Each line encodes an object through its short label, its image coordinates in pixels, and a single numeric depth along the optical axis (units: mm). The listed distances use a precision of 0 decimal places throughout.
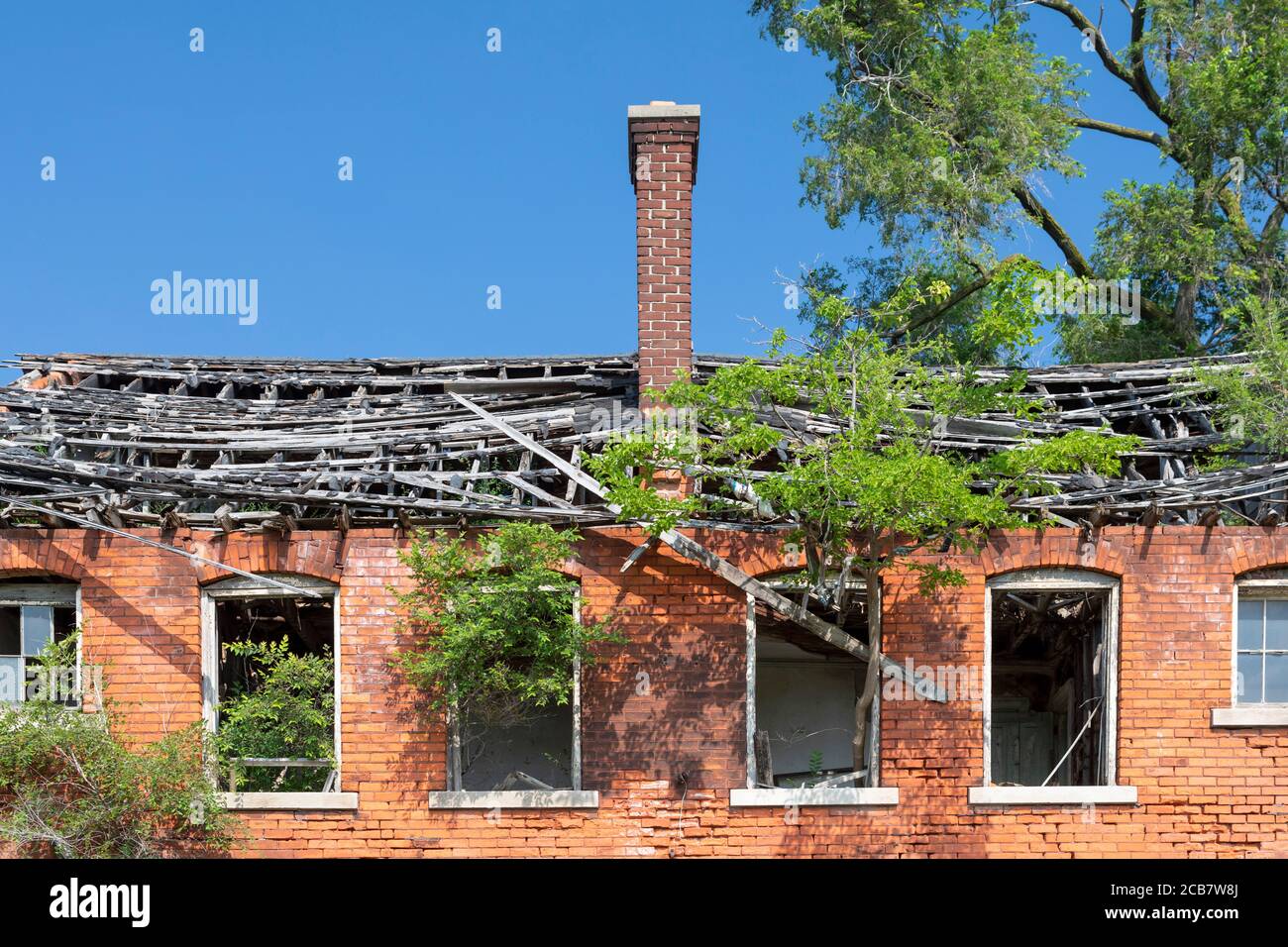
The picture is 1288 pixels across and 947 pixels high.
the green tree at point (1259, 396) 11926
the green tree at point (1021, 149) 20594
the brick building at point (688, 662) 11242
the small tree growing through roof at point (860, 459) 10016
